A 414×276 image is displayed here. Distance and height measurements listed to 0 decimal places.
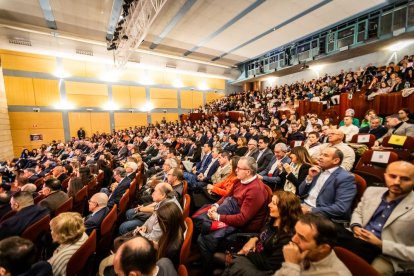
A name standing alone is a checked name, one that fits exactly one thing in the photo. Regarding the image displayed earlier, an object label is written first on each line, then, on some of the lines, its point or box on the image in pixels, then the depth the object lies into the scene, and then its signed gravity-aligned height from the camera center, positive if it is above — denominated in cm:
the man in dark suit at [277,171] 270 -76
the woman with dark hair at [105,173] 420 -108
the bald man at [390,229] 120 -75
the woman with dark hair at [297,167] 228 -60
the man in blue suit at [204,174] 328 -99
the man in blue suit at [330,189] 168 -64
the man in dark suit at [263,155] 333 -63
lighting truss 657 +340
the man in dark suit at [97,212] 207 -96
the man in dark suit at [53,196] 245 -92
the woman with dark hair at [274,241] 128 -84
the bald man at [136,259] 102 -69
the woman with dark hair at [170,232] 142 -81
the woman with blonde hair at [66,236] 150 -89
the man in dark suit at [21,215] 195 -91
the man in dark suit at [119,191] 286 -99
